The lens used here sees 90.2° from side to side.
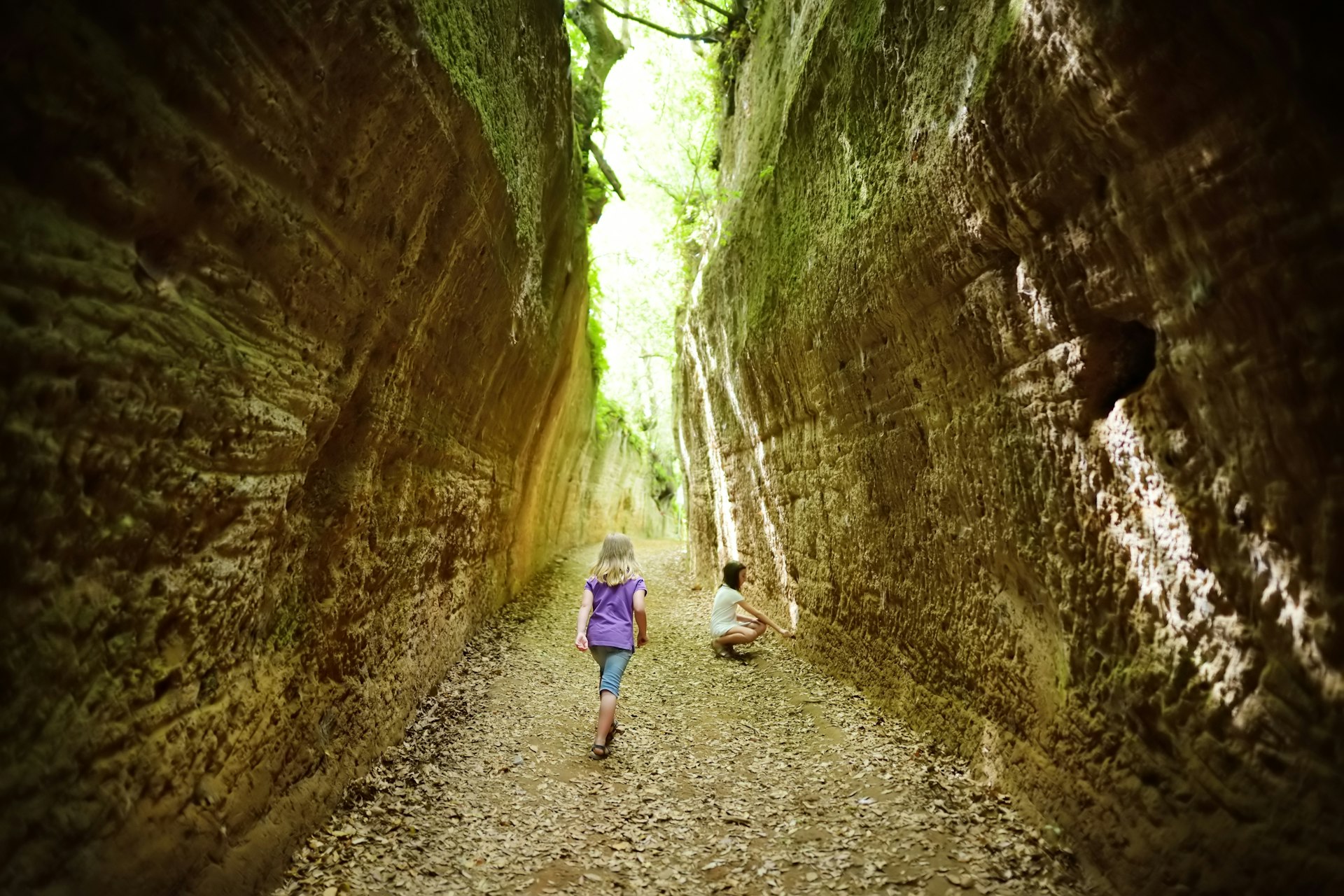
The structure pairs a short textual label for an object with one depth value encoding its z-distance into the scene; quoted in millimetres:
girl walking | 5766
